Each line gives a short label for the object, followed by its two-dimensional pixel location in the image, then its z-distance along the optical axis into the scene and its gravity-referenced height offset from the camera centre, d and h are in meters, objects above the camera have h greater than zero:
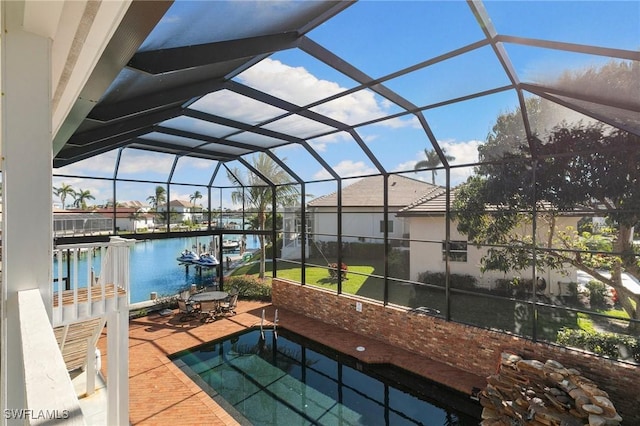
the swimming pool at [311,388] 5.18 -3.33
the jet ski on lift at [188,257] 13.34 -1.93
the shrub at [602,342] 5.02 -2.24
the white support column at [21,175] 1.68 +0.21
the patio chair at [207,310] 9.02 -2.80
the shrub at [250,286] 11.25 -2.75
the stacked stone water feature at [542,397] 4.24 -2.71
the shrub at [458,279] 7.98 -1.84
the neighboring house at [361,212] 8.66 -0.07
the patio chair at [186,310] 9.27 -2.91
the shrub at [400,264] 8.97 -1.55
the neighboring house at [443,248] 6.70 -0.98
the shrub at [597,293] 6.39 -1.72
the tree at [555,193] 4.94 +0.28
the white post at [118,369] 4.23 -2.13
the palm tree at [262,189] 10.62 +0.75
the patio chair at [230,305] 9.62 -2.87
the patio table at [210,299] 9.09 -2.52
